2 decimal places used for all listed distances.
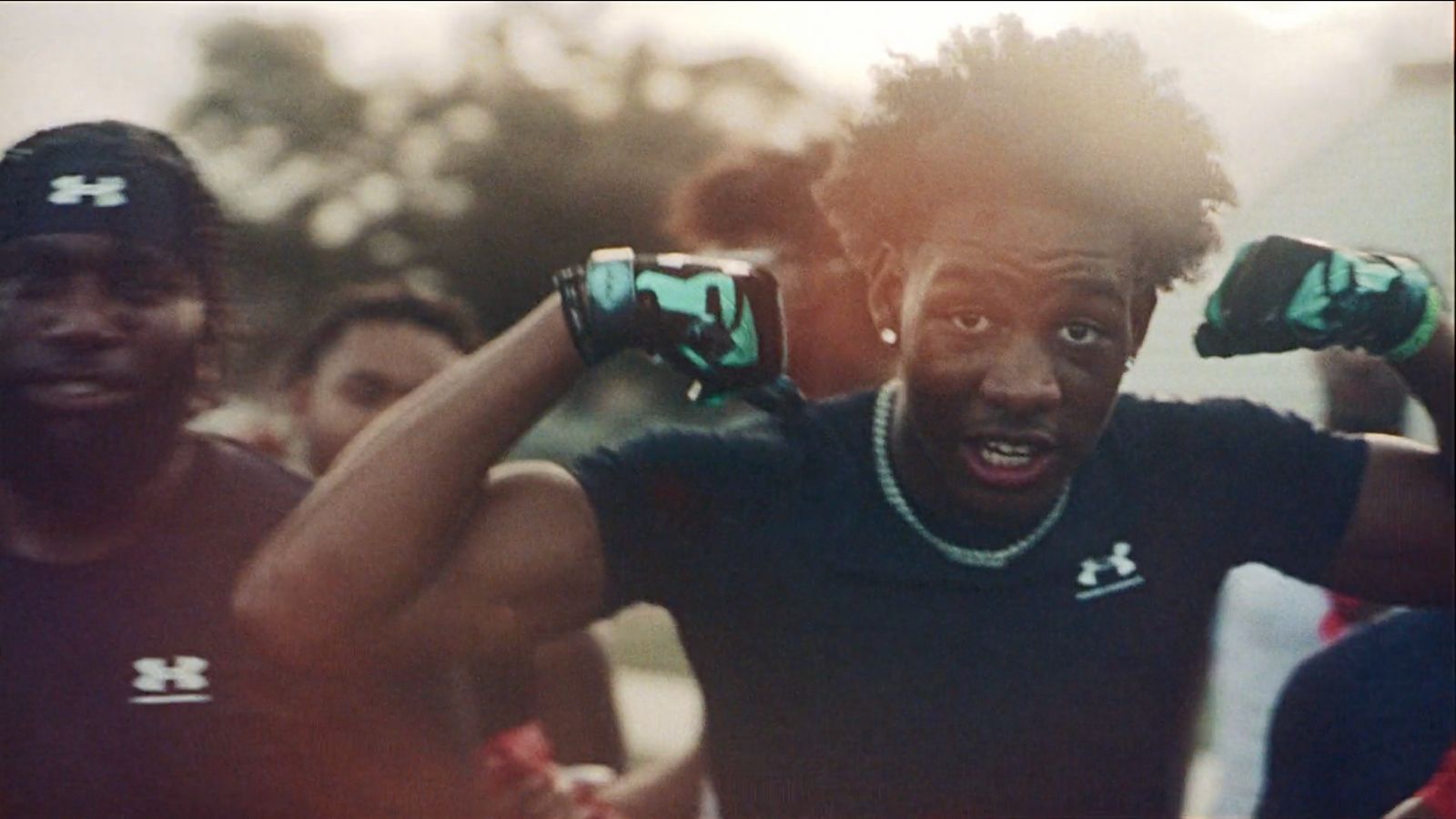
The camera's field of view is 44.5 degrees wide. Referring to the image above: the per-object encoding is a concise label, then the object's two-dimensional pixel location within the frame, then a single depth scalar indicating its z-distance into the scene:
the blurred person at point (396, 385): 2.48
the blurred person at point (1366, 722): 2.18
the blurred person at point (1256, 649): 2.73
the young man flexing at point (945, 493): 1.71
